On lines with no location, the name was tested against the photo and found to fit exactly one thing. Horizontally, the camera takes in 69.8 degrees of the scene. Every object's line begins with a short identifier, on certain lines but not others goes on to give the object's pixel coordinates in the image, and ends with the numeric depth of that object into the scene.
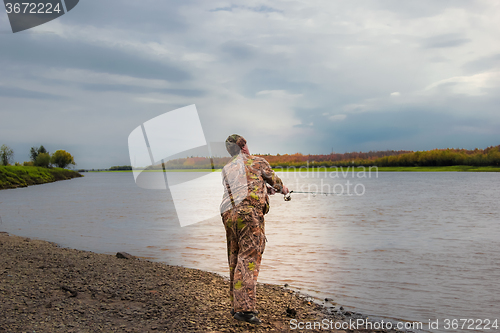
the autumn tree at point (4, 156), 88.49
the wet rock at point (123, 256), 9.85
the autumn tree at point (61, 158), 126.38
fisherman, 4.92
